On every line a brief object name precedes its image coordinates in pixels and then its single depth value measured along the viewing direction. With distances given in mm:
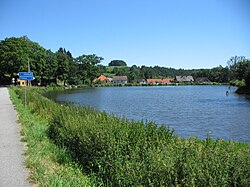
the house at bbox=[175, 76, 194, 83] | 179125
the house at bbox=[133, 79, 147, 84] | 162250
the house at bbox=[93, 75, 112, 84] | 145225
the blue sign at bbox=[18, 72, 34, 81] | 20906
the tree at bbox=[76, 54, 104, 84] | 113500
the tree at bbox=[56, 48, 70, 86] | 93312
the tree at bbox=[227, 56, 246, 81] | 137625
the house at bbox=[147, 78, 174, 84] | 167950
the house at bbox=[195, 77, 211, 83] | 168500
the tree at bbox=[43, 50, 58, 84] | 83331
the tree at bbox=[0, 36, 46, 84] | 68650
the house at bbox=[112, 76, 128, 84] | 159500
